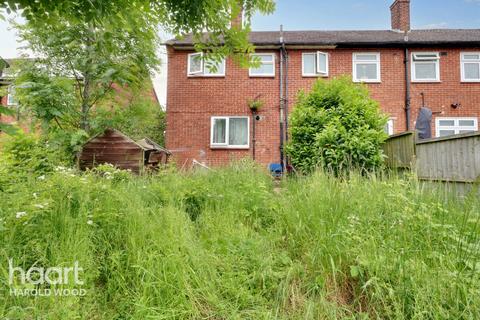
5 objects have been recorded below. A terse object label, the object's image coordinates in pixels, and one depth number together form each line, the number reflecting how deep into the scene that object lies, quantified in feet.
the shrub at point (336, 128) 17.33
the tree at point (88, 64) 22.94
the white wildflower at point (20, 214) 5.77
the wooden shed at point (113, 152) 20.15
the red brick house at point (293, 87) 32.42
